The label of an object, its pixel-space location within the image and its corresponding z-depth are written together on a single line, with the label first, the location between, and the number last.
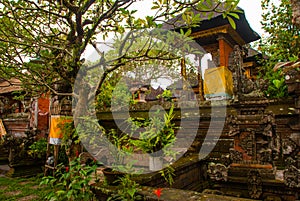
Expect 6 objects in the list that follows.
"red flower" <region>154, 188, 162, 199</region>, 2.39
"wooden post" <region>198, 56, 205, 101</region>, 9.38
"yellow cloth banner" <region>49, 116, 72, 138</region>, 5.53
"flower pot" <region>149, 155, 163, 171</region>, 3.31
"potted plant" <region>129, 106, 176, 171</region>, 3.18
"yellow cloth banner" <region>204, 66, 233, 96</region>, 7.88
